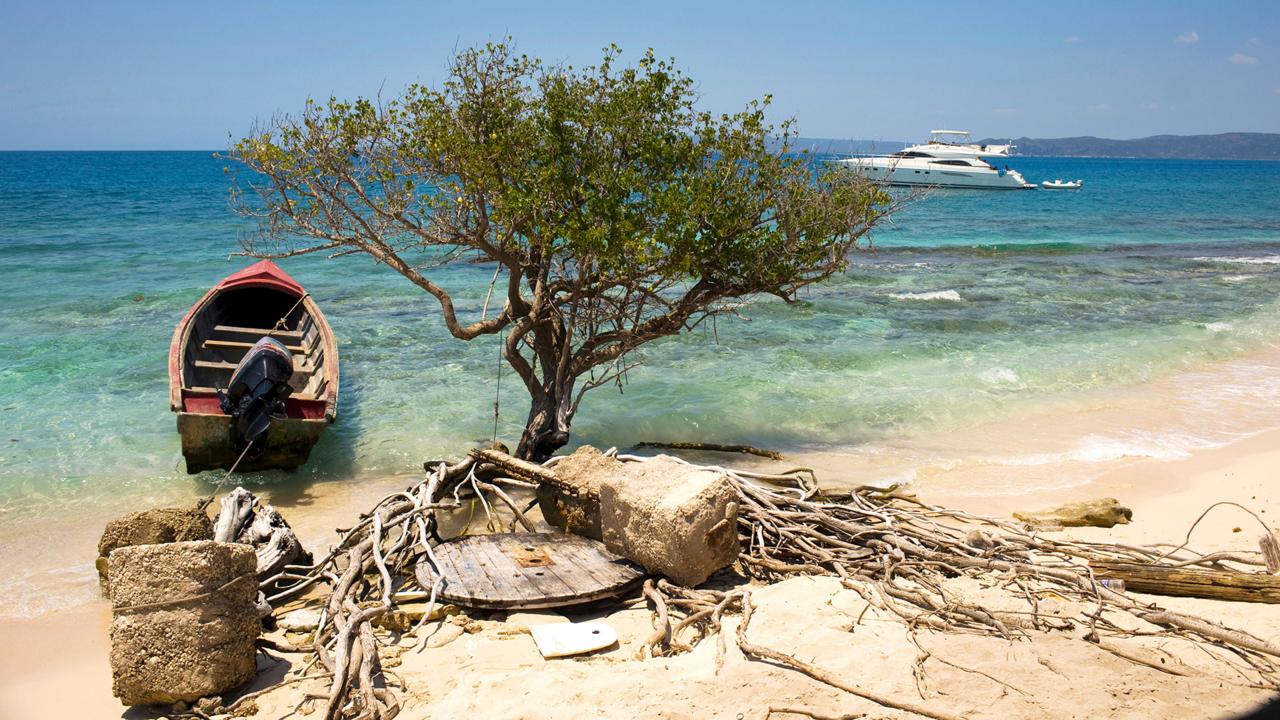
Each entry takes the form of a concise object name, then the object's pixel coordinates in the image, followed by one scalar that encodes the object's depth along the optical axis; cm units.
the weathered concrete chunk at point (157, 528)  692
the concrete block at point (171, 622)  523
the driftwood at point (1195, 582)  583
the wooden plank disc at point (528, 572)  635
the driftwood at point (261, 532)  710
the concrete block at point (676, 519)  641
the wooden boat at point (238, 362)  1005
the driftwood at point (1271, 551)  602
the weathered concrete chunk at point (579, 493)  752
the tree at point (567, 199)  880
